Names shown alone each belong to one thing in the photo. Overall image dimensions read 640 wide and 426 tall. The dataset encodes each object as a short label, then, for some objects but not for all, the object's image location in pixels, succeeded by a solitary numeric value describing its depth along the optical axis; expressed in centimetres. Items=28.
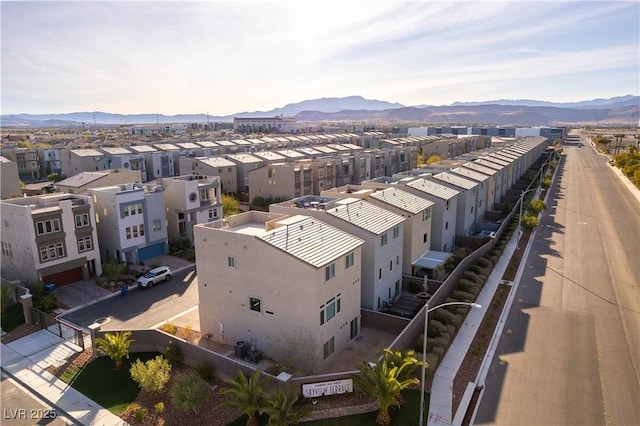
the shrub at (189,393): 2095
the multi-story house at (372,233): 3058
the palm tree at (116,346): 2561
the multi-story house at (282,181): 6788
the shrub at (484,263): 3969
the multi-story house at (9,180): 6625
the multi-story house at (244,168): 7981
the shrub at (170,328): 2897
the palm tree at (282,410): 1920
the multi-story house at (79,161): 8144
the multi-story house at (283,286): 2411
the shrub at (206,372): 2425
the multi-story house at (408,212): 3712
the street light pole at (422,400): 1906
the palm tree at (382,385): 2023
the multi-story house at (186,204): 4869
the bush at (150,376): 2253
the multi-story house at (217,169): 7625
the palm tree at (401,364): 2129
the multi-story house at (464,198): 4869
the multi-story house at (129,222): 4247
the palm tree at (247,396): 2017
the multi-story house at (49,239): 3594
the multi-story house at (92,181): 4952
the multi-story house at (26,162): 9362
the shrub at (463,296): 3279
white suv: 3794
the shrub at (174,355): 2595
